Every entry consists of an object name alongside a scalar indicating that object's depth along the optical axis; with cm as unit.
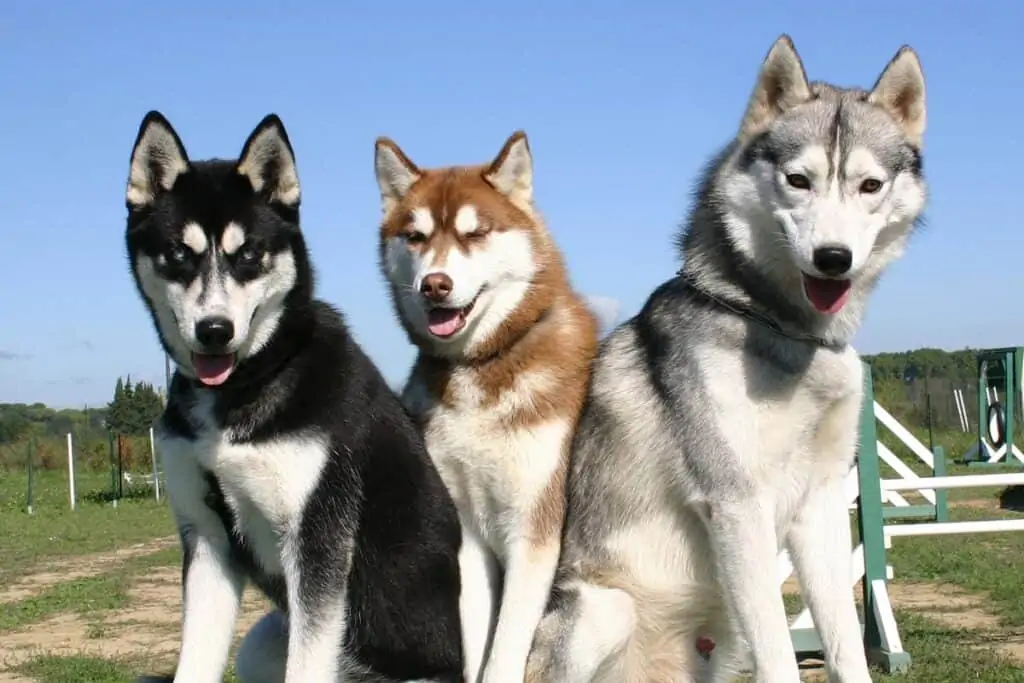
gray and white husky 401
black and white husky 410
